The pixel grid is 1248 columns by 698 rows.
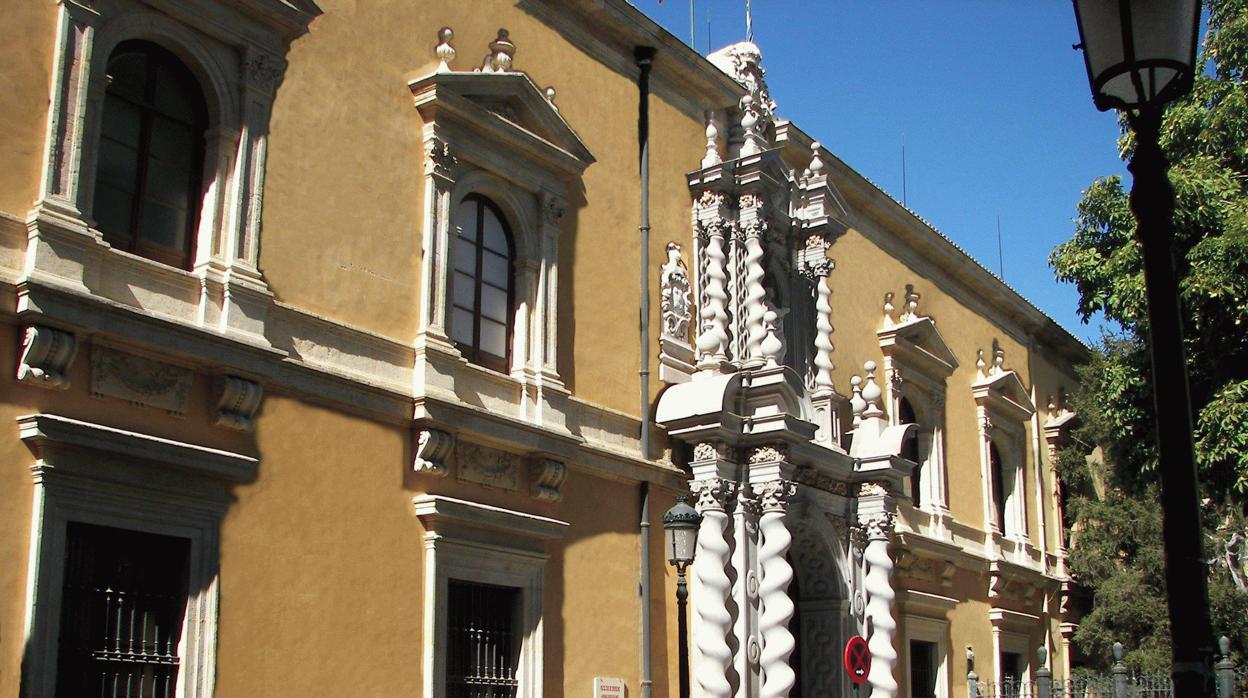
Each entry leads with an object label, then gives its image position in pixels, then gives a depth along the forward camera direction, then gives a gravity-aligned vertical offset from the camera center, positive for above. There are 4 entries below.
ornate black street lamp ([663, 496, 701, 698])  11.52 +1.07
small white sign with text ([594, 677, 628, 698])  13.30 -0.14
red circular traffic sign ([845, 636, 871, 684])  12.98 +0.14
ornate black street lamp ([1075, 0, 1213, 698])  4.34 +1.50
